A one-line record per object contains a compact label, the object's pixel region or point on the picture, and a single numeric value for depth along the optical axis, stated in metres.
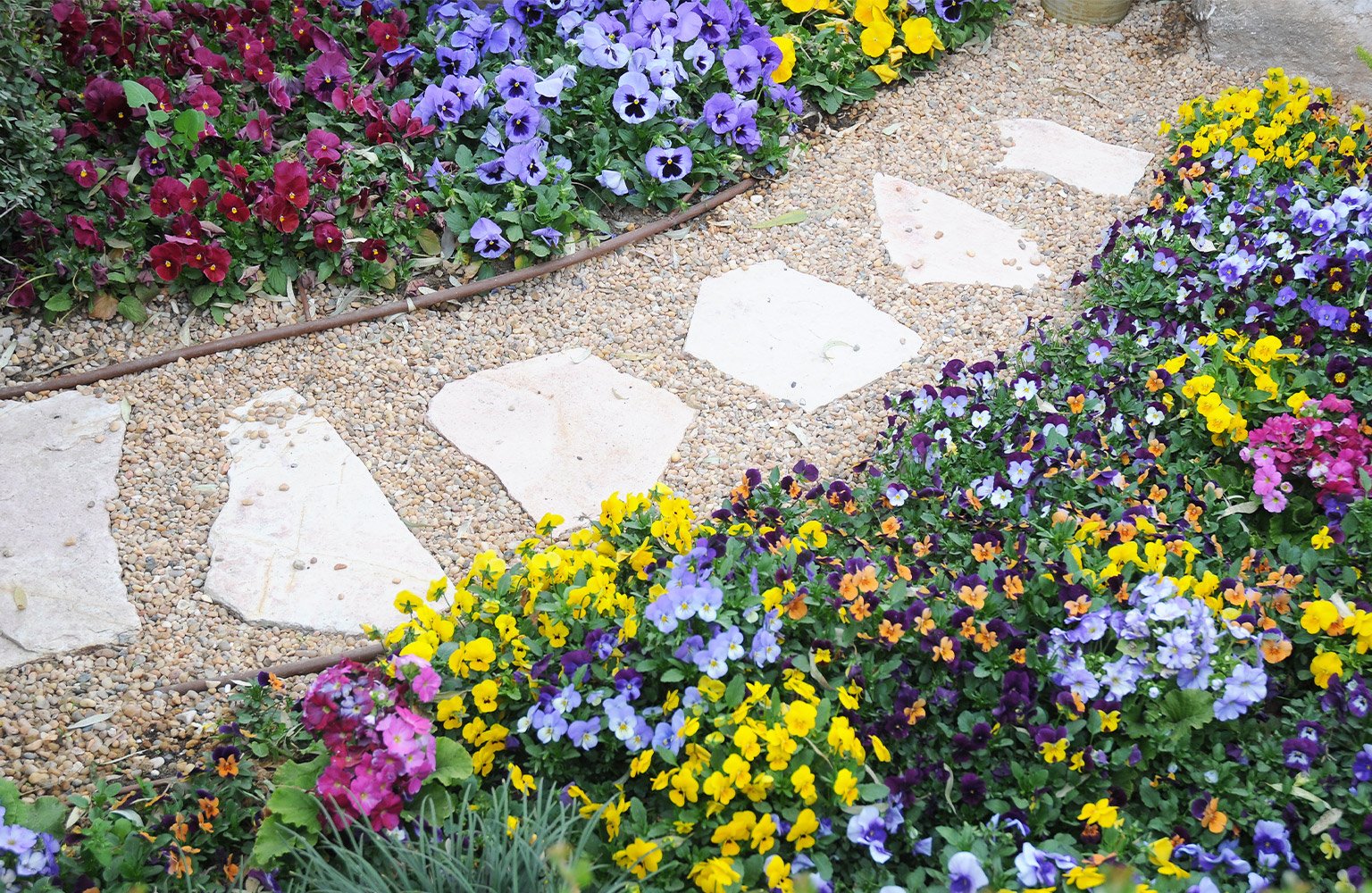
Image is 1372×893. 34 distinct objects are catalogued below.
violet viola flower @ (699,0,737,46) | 3.58
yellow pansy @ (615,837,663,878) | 1.58
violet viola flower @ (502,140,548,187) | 3.18
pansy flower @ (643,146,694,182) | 3.31
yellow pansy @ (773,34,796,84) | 3.67
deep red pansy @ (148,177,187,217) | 2.89
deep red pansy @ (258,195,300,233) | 2.94
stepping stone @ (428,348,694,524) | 2.60
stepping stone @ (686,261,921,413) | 2.89
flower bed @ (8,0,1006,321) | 2.96
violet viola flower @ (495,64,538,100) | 3.31
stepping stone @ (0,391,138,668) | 2.23
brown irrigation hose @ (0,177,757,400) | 2.79
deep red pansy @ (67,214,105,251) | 2.88
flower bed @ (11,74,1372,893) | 1.64
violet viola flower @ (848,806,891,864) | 1.60
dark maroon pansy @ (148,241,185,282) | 2.87
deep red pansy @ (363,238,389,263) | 3.02
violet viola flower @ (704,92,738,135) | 3.43
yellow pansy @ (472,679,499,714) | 1.81
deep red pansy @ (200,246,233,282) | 2.90
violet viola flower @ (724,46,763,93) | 3.51
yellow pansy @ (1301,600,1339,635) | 1.84
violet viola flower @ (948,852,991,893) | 1.55
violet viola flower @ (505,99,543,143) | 3.23
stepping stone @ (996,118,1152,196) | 3.56
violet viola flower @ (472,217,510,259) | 3.08
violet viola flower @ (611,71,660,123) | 3.29
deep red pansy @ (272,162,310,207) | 2.94
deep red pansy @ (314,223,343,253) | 2.99
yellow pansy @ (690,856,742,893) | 1.53
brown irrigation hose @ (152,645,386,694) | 2.15
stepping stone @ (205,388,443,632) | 2.32
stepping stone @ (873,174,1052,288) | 3.19
